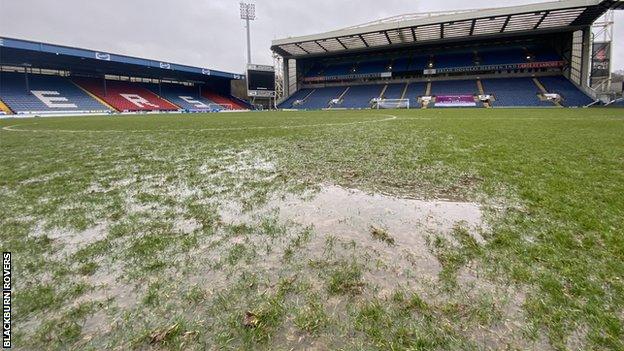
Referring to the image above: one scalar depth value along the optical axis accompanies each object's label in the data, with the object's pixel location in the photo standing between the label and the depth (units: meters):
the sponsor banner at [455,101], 41.76
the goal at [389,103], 45.28
